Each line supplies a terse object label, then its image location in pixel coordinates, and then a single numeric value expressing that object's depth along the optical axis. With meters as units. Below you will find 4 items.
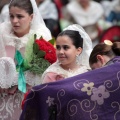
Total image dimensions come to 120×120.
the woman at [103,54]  9.39
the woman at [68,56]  10.04
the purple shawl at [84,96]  8.51
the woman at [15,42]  10.77
